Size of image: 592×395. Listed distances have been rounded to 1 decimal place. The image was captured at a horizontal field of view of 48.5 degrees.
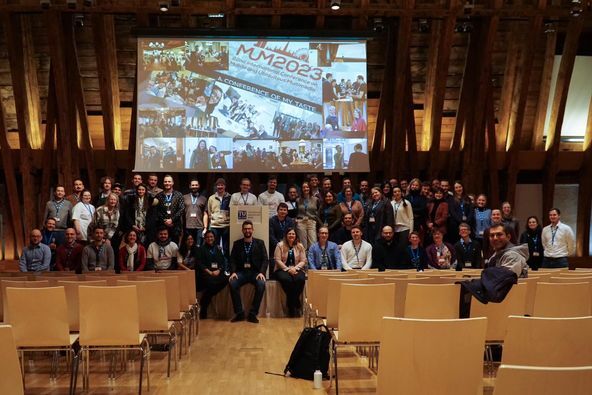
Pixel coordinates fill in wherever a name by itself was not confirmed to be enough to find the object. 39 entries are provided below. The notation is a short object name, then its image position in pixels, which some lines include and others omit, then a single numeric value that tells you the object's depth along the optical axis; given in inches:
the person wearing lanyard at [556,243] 345.1
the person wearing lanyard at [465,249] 340.2
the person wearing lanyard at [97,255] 312.0
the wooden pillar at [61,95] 414.9
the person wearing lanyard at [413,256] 331.9
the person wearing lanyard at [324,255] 324.5
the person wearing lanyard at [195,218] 374.3
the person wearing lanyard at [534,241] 362.7
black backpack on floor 192.5
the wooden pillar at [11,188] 443.5
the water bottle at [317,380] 186.1
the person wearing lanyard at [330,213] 377.1
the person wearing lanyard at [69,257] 327.0
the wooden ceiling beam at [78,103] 441.4
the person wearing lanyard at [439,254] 325.4
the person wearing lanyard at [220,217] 370.9
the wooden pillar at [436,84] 429.1
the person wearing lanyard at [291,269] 327.9
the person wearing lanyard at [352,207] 377.4
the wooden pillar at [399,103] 433.1
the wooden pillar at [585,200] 485.7
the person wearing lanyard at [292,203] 395.5
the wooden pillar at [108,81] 427.6
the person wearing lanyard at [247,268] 320.8
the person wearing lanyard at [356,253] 319.0
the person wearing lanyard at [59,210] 367.2
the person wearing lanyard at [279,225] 363.6
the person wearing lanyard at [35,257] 317.1
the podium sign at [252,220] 351.6
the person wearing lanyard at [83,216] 364.2
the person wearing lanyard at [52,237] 348.5
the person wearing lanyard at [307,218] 373.7
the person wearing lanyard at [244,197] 380.5
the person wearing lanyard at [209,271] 327.3
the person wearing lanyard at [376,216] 369.4
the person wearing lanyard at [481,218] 380.5
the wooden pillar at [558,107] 440.8
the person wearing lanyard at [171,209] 351.6
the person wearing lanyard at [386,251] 336.5
